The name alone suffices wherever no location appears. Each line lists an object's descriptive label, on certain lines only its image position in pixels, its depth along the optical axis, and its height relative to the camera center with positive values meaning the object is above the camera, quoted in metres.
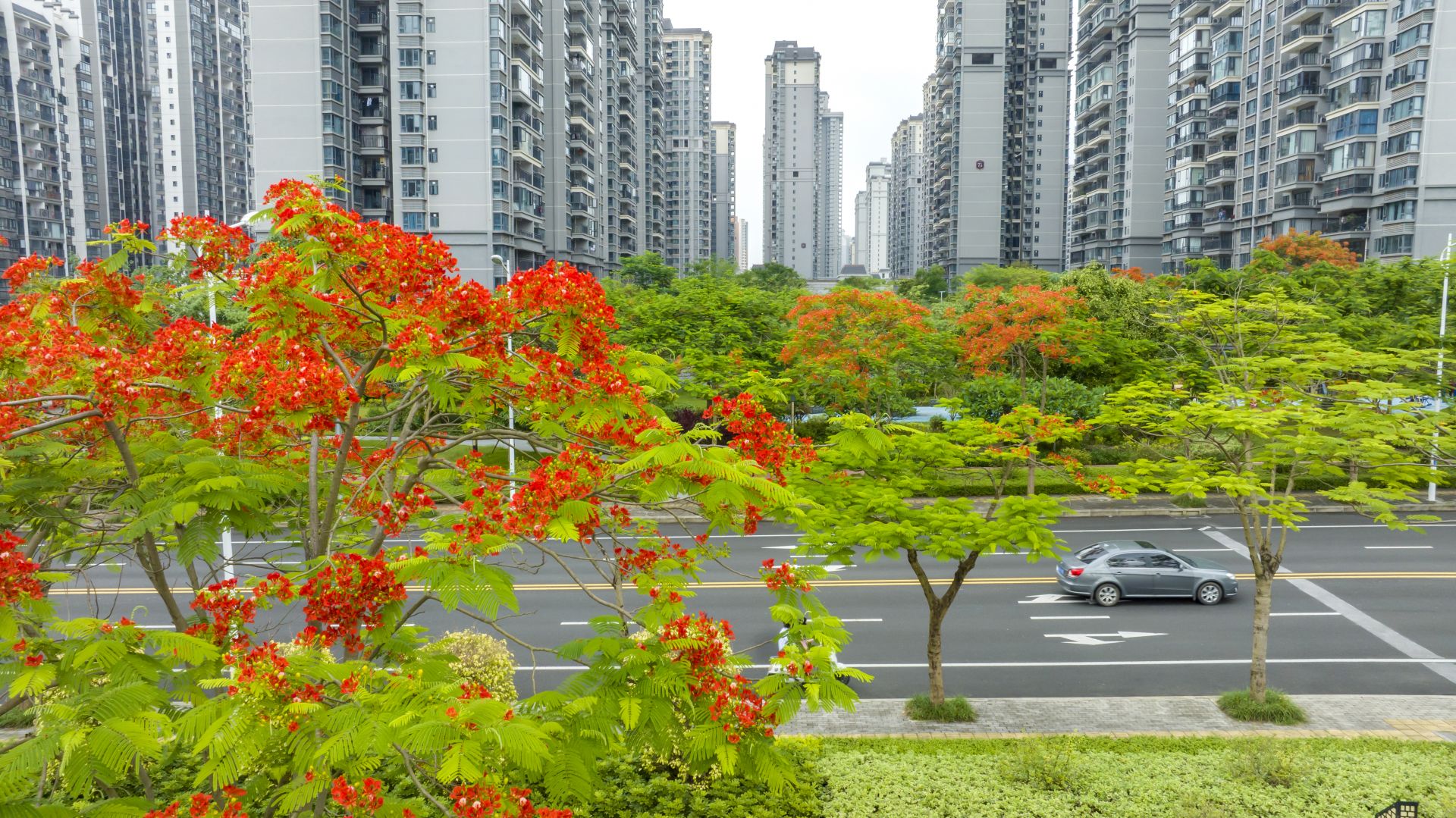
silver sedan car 18.73 -4.56
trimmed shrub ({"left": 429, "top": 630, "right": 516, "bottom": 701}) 12.02 -4.25
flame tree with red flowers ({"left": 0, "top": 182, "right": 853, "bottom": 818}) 4.88 -1.04
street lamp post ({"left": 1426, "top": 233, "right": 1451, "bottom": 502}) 24.98 +1.97
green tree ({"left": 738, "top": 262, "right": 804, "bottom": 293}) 73.31 +8.01
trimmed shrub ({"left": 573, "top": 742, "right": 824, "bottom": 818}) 8.93 -4.51
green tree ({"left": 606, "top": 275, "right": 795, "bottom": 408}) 28.02 +1.18
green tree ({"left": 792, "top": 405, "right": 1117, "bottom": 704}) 11.81 -2.06
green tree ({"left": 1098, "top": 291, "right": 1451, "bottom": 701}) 12.33 -0.78
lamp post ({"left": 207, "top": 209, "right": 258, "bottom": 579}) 6.76 -1.35
